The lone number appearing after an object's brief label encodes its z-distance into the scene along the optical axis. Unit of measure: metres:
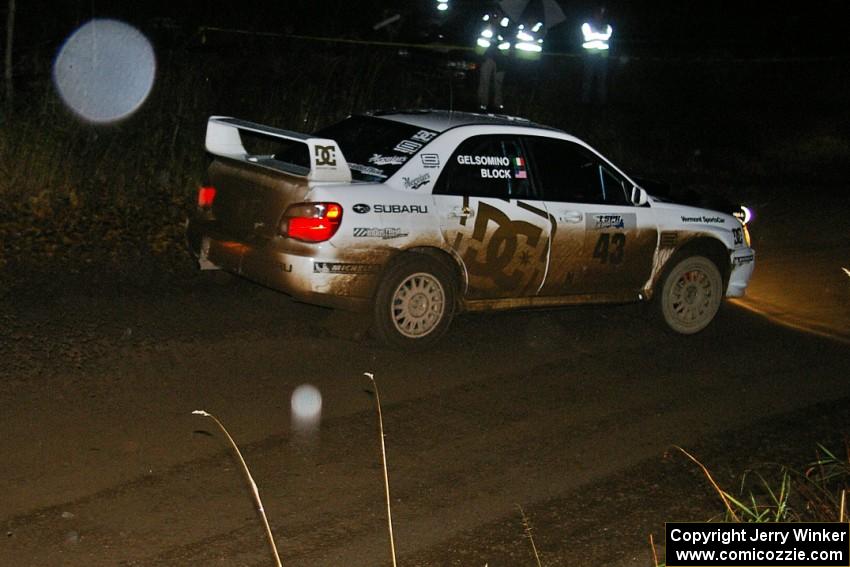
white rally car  7.79
